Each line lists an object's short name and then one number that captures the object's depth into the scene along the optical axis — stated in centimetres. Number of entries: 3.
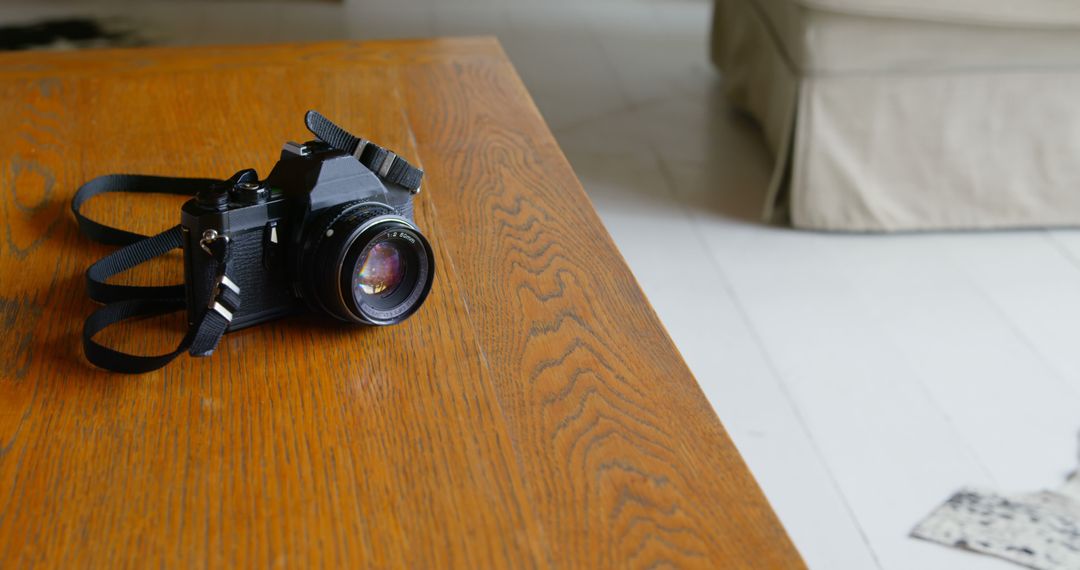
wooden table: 50
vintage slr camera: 62
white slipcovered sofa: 161
